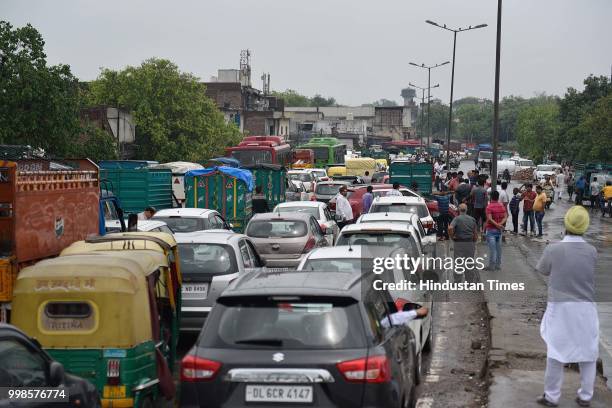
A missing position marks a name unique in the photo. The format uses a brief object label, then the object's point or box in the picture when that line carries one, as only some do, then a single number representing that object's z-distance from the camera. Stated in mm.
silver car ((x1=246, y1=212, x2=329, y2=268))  18875
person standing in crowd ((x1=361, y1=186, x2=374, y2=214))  27797
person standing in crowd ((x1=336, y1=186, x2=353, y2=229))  26547
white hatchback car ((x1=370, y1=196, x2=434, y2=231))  23391
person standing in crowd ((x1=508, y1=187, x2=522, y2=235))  30922
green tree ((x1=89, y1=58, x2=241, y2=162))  53125
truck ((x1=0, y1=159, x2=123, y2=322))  10336
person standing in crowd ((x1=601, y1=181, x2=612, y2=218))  42250
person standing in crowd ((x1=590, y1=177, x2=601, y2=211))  46719
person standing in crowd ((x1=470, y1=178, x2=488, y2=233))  27125
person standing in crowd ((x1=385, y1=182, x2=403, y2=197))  28953
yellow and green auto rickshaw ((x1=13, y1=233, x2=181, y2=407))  8469
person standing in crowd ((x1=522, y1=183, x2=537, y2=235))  30984
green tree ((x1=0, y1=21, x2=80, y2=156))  28844
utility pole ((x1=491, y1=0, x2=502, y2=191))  30109
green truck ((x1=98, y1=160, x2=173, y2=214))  26734
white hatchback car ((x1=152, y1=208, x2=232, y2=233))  18781
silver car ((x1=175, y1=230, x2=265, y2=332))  12672
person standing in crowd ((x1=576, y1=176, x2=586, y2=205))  47969
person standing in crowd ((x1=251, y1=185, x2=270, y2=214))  27828
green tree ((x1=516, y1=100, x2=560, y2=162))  98562
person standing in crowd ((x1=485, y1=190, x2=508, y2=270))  20172
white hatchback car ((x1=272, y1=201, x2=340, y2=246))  23211
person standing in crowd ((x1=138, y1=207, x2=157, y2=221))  20609
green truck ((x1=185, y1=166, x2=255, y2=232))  27062
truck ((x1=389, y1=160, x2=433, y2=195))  40406
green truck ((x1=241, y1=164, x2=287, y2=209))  33072
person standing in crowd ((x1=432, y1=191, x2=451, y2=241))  28391
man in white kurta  9023
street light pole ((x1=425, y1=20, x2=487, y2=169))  55594
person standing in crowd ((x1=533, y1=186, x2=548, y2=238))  30388
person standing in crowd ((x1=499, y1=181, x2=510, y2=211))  26977
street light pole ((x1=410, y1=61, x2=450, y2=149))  80262
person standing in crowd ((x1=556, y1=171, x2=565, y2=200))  54844
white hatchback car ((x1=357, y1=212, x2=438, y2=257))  17506
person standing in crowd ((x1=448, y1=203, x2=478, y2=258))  18797
